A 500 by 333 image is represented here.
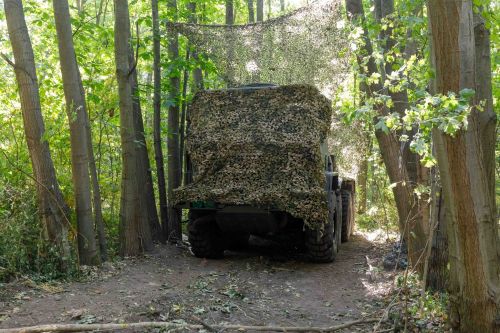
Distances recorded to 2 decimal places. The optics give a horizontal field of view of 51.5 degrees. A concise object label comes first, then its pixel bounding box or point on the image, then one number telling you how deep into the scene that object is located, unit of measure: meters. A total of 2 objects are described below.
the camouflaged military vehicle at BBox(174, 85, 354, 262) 8.28
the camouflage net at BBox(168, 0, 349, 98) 10.46
